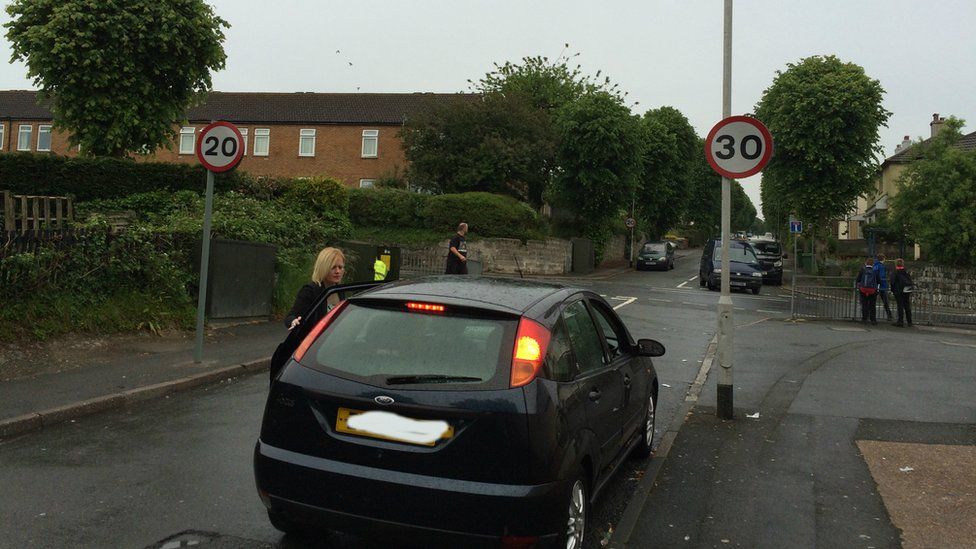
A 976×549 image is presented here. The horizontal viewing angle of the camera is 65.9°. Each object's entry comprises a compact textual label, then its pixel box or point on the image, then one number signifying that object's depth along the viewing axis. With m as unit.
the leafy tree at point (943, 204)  26.72
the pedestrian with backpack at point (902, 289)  19.64
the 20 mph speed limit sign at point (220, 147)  9.30
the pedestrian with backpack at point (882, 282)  20.33
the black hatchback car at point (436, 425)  3.42
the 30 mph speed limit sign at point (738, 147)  7.31
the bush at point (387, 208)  34.19
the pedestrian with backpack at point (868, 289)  19.66
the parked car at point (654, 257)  45.91
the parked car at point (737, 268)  30.91
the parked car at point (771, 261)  38.50
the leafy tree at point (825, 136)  36.47
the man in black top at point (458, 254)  14.44
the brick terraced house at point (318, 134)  49.12
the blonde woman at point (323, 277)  6.61
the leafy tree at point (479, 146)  37.94
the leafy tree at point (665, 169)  57.00
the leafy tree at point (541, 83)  49.50
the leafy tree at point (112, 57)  24.69
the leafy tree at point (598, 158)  37.94
